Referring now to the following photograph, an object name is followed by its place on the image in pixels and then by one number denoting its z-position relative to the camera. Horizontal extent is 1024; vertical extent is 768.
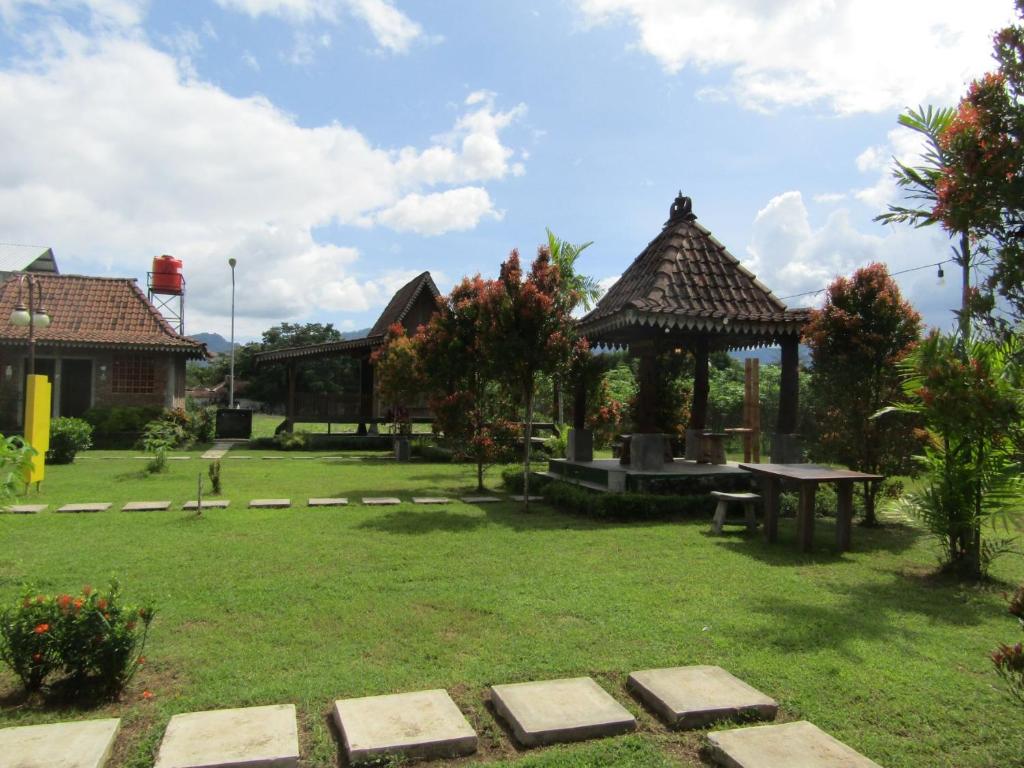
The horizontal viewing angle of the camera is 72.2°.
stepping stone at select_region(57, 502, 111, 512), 9.80
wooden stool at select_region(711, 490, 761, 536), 9.05
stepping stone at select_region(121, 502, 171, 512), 9.98
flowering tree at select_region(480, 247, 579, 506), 10.43
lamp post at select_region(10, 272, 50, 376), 12.54
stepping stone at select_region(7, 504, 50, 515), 9.46
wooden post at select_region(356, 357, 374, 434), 25.12
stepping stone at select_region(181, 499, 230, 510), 10.26
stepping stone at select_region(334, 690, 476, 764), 3.22
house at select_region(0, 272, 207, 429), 21.16
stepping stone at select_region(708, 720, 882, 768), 3.12
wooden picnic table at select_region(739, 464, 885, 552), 7.89
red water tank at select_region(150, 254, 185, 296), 31.47
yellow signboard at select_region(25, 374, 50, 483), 10.72
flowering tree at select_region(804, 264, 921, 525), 9.57
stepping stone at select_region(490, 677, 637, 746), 3.42
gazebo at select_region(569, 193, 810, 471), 10.54
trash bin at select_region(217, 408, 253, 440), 24.30
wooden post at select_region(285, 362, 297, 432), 23.66
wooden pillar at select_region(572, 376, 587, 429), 13.02
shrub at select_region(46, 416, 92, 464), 16.00
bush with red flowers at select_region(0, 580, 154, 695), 3.77
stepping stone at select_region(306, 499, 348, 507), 10.84
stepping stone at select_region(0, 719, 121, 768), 3.03
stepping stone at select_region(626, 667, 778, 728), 3.61
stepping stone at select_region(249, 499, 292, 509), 10.52
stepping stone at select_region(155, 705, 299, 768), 3.07
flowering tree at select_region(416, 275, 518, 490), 12.21
